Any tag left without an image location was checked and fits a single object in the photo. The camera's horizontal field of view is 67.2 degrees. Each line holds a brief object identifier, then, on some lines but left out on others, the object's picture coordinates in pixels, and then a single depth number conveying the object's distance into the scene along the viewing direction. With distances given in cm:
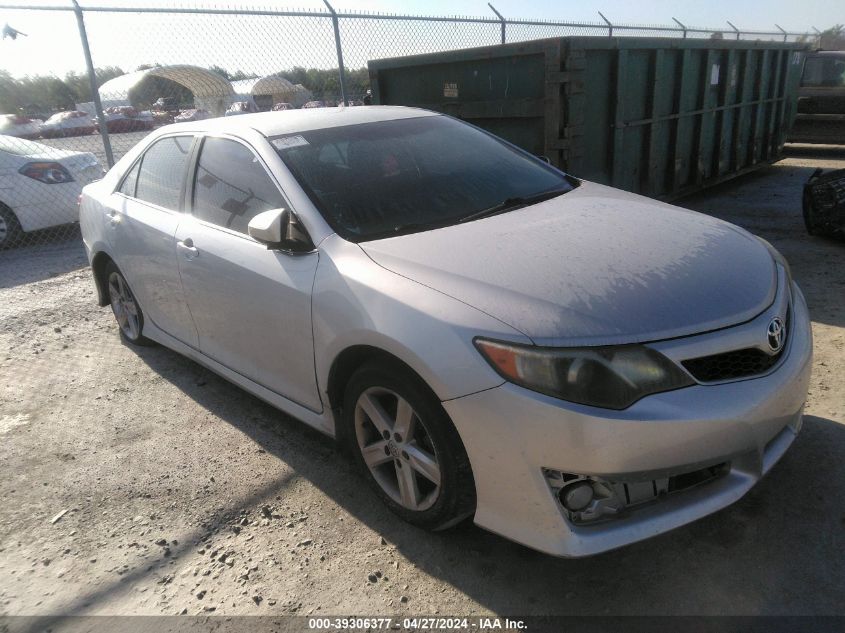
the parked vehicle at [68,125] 886
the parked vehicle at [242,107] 1205
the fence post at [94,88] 684
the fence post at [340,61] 810
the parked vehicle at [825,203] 564
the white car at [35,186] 763
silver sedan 196
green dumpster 545
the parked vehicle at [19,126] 928
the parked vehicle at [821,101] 1169
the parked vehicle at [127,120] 905
